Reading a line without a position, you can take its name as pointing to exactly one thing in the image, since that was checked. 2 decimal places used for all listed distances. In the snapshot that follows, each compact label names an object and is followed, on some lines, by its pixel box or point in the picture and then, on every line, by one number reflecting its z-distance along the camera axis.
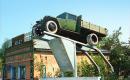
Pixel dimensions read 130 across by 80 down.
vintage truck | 9.81
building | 16.40
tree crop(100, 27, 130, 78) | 15.89
